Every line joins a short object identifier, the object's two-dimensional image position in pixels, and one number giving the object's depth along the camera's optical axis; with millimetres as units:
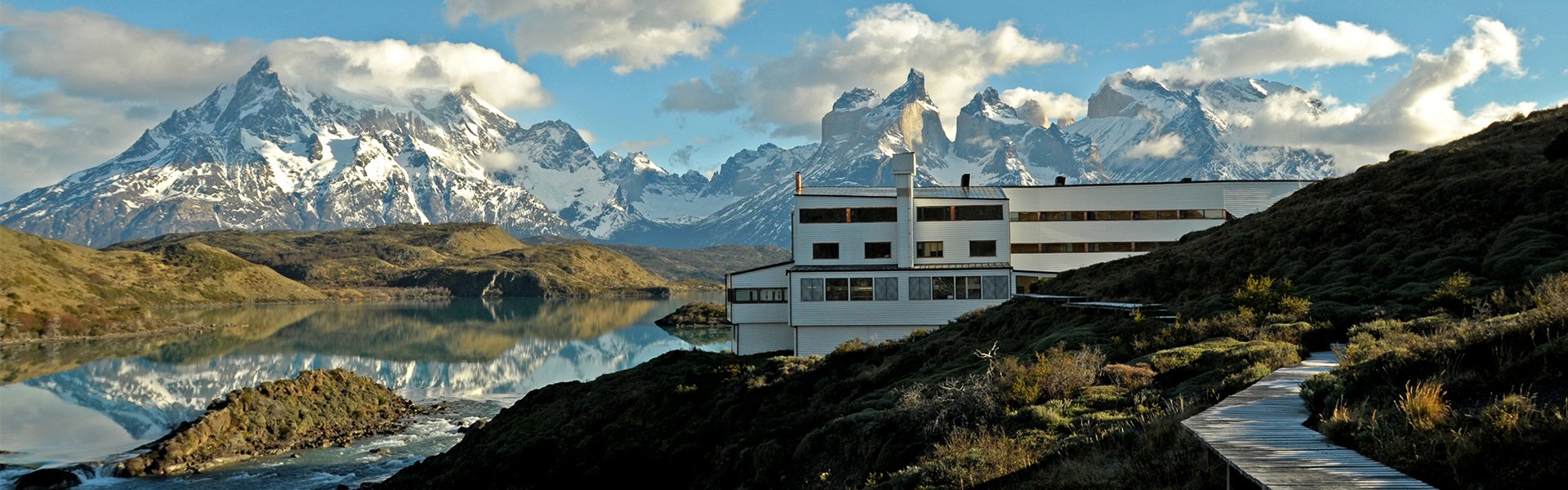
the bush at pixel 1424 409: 9755
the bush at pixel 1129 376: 16906
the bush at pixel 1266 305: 22109
